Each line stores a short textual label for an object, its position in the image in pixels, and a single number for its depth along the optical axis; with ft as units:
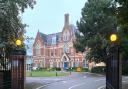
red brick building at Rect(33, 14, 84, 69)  120.74
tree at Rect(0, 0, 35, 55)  30.41
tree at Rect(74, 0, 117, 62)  72.00
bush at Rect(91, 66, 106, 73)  76.94
